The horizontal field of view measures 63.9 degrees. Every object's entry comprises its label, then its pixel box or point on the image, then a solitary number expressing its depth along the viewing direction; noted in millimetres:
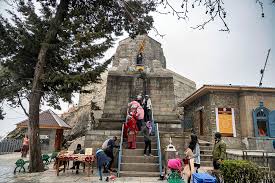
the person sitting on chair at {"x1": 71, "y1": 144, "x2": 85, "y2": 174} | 9491
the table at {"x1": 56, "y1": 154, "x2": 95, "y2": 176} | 8742
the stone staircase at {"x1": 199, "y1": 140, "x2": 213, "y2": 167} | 11148
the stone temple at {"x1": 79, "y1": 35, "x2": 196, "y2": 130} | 14422
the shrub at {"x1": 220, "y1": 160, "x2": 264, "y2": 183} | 5664
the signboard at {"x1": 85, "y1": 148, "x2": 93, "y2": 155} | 9106
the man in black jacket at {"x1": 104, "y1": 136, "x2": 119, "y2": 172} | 9289
